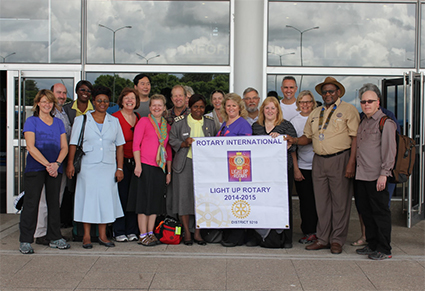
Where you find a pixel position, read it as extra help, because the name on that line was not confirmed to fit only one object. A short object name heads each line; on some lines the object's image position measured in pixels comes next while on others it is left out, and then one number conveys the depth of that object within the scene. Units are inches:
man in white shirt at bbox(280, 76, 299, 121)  236.7
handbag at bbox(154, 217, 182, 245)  211.3
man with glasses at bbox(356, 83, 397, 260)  182.5
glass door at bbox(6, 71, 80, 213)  289.9
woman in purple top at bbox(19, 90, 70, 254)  193.8
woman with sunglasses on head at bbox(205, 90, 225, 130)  223.9
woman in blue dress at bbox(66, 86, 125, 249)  201.6
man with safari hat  196.9
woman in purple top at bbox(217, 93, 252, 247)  205.2
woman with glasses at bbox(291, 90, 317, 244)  217.8
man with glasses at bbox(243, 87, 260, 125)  224.8
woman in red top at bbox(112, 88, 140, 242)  215.0
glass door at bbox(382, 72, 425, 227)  250.1
